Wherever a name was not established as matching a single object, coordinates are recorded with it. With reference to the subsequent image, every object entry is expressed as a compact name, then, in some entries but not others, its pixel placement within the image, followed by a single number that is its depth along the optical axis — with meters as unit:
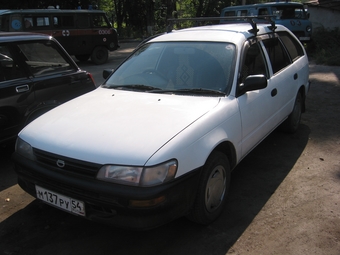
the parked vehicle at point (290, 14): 13.27
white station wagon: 2.45
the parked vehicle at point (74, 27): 11.59
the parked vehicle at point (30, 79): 4.21
